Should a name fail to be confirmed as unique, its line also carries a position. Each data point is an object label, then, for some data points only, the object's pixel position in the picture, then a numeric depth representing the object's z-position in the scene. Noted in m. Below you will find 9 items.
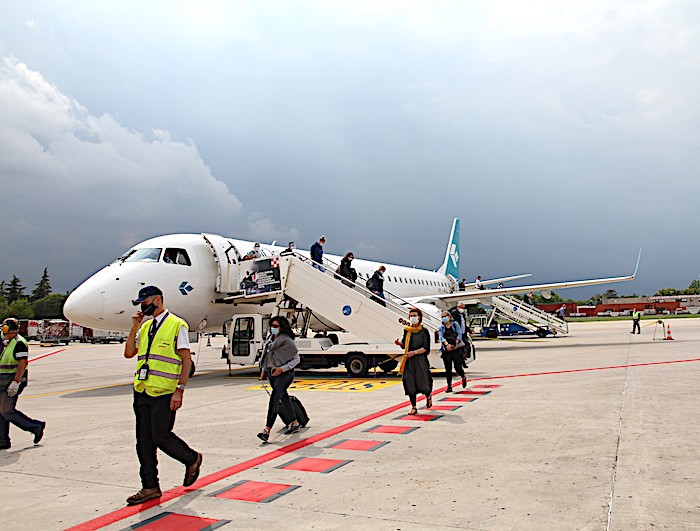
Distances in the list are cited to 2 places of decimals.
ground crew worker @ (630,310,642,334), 33.94
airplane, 13.86
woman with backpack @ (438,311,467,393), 11.68
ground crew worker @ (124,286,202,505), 5.25
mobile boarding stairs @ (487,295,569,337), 35.22
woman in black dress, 9.27
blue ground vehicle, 39.25
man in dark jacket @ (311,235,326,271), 17.30
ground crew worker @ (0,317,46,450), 7.61
